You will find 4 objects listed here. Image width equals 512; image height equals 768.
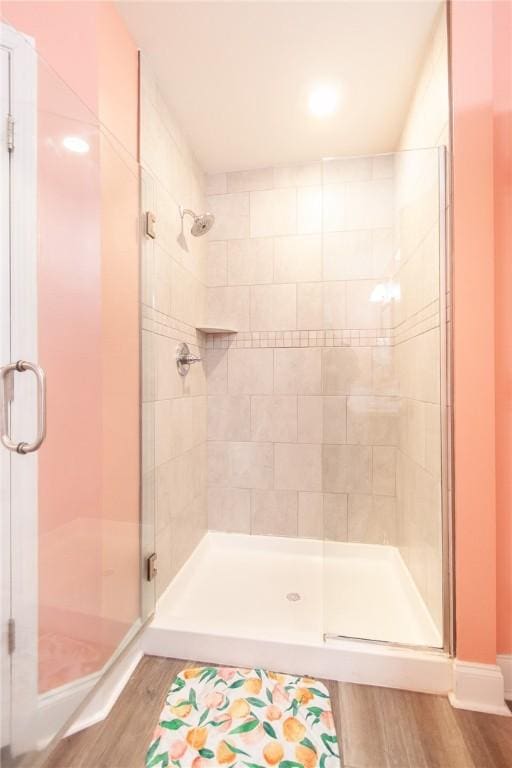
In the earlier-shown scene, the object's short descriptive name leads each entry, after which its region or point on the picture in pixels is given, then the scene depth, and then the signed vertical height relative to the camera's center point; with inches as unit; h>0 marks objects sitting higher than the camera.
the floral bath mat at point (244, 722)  42.3 -41.6
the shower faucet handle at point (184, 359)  77.7 +6.5
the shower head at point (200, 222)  77.6 +34.9
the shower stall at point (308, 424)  57.9 -7.5
